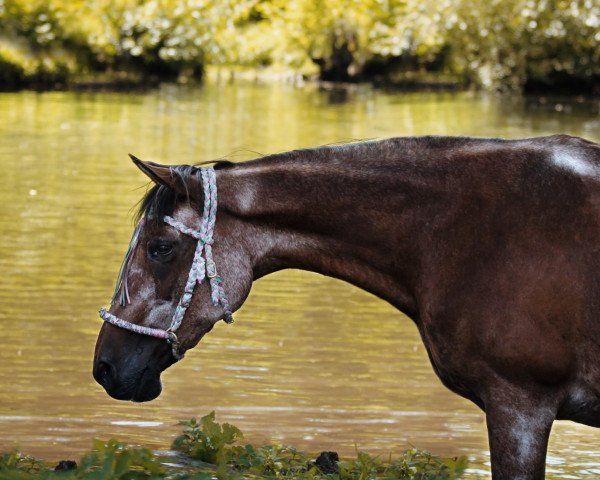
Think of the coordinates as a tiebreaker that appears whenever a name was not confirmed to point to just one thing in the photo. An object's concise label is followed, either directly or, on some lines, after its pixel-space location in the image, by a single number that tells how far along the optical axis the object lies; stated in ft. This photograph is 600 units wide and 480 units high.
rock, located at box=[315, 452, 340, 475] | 33.47
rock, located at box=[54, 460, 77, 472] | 30.78
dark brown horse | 24.31
